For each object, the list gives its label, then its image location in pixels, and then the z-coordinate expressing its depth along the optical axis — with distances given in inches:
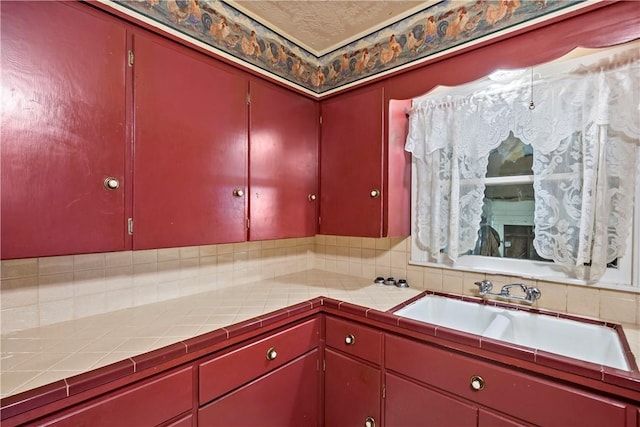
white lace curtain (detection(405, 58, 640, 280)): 47.3
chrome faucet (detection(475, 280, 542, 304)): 53.9
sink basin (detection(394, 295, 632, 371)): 45.4
